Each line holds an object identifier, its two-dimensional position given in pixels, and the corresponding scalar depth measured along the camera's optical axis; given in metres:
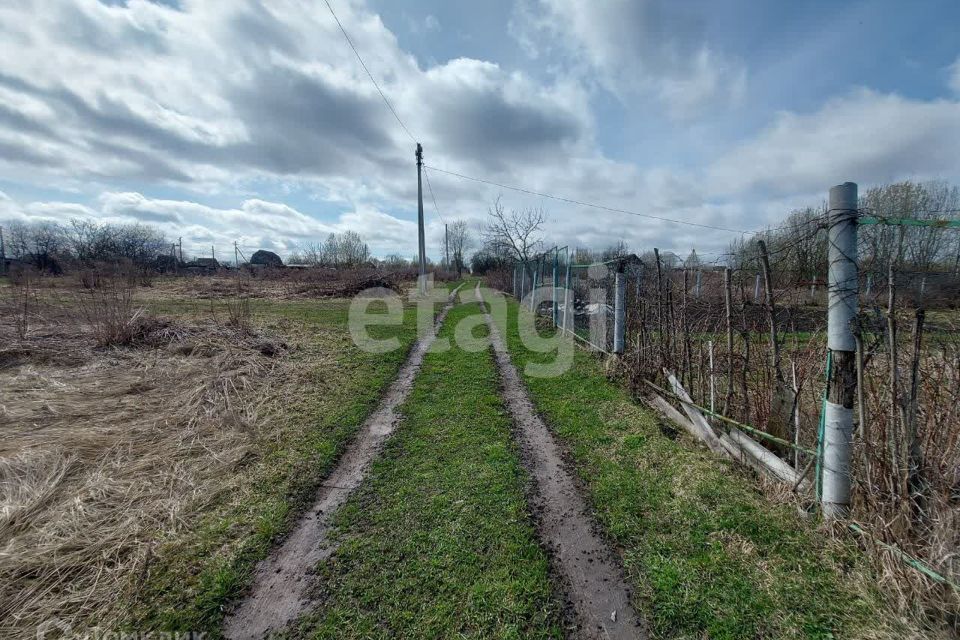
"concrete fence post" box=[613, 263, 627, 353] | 6.04
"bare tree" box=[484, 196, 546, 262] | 22.55
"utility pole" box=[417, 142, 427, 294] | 18.59
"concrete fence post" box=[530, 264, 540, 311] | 13.22
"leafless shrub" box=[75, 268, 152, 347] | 6.88
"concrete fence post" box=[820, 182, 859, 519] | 2.31
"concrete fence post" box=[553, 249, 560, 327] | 9.44
